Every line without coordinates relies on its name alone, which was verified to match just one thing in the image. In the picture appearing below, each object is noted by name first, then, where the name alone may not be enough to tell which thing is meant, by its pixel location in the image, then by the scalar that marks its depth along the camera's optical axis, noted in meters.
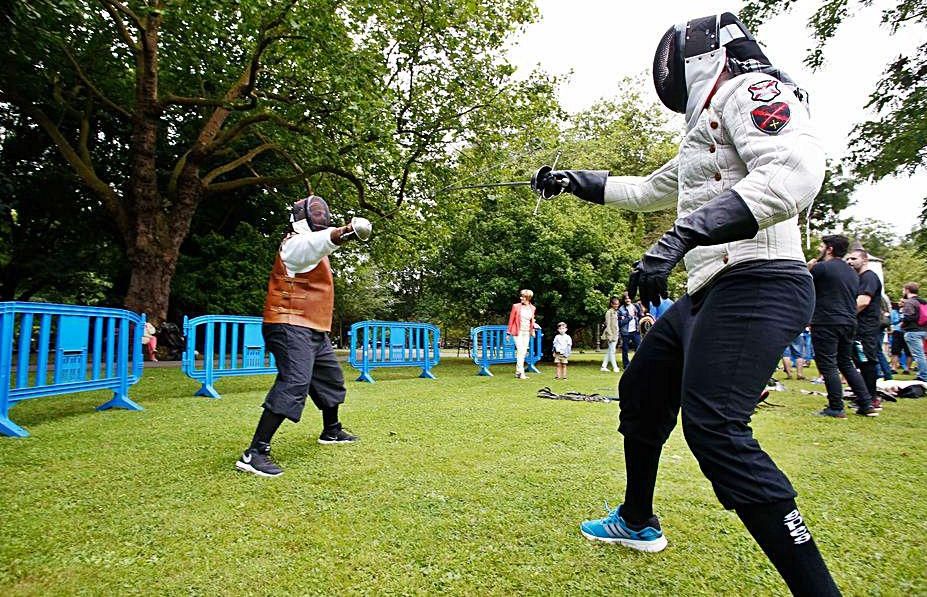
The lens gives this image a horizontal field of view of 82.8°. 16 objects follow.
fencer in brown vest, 3.85
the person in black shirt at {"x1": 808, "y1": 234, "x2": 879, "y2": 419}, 6.24
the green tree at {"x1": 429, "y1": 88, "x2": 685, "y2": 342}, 17.36
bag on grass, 8.40
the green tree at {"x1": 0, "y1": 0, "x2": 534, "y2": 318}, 10.65
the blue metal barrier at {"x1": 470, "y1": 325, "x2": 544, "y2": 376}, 13.07
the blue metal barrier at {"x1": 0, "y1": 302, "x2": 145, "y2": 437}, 4.79
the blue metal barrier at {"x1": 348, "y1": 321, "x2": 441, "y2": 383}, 10.80
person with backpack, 8.79
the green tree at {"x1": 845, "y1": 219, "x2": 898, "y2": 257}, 44.57
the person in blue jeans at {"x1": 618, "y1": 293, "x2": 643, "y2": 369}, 13.56
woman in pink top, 12.05
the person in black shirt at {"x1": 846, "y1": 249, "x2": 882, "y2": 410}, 7.08
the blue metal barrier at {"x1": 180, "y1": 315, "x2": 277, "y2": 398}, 7.64
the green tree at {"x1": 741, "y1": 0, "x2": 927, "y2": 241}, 10.62
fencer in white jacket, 1.69
